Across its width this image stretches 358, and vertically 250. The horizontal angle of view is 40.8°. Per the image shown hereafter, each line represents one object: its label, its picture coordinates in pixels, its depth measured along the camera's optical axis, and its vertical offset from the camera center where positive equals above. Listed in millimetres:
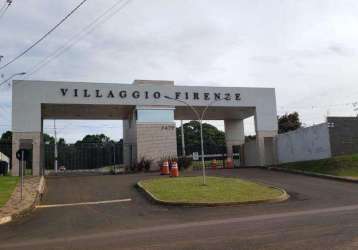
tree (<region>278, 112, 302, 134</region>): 67688 +6529
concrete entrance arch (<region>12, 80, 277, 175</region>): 36438 +5811
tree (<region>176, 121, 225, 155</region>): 91919 +7669
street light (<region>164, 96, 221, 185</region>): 39616 +5692
